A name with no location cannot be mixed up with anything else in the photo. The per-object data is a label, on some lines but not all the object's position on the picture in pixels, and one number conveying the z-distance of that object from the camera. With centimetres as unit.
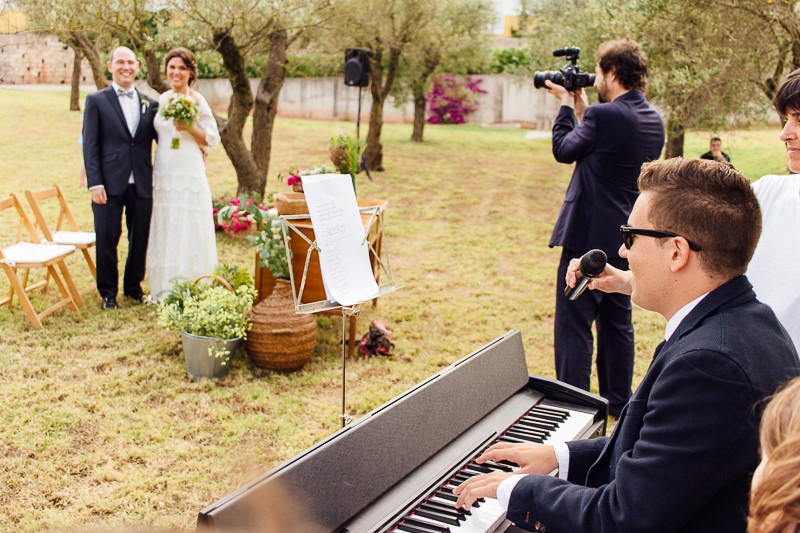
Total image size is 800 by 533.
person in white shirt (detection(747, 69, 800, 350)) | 276
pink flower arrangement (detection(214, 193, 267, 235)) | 905
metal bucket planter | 527
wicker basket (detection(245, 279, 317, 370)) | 546
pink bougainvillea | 2747
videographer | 440
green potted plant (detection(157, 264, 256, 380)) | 530
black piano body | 190
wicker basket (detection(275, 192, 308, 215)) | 600
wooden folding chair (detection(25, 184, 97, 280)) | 661
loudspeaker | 1313
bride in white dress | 665
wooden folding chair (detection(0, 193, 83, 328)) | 600
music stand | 361
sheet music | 353
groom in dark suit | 640
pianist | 166
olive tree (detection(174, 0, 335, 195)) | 856
